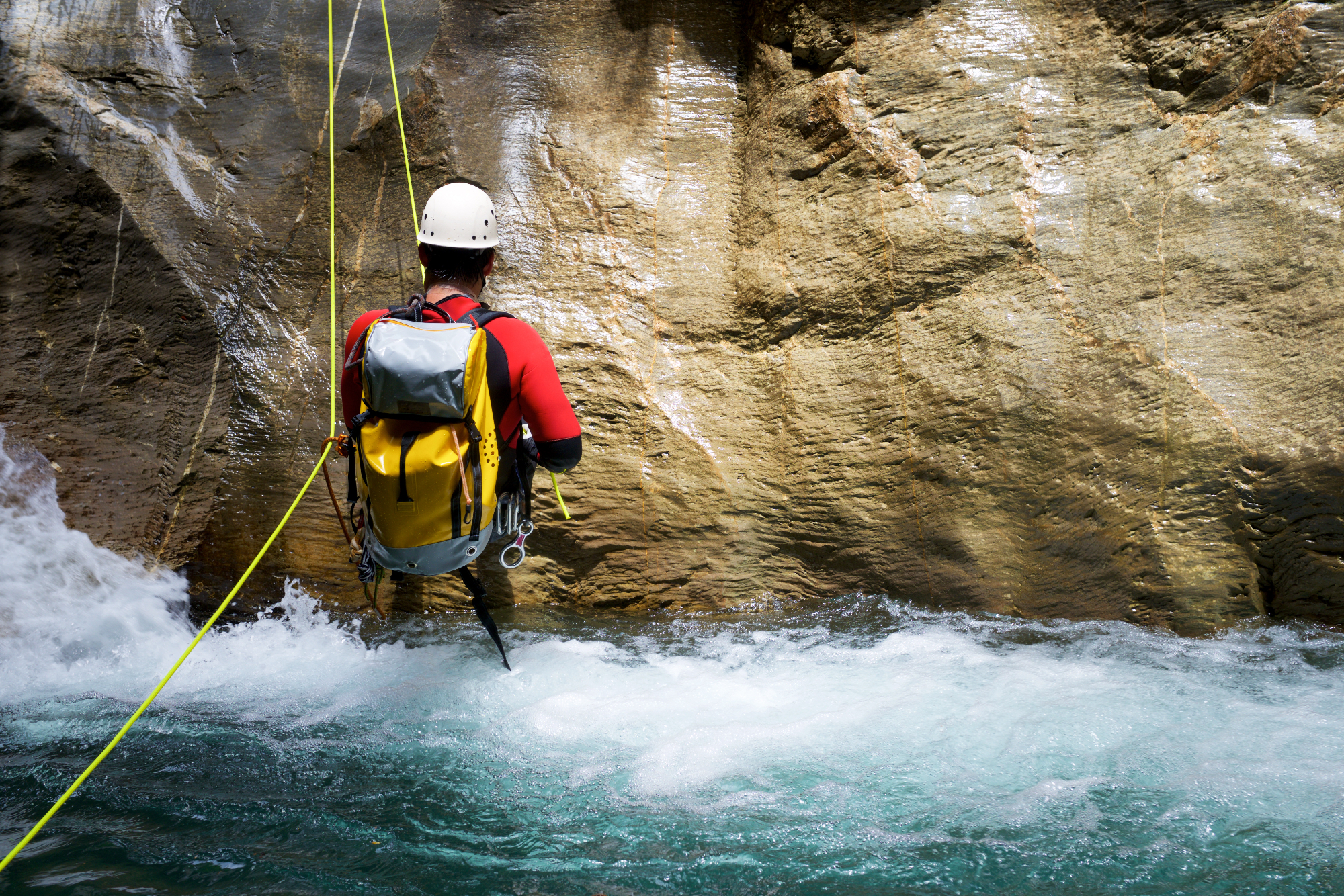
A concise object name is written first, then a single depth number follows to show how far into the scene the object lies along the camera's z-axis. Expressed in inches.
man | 109.0
